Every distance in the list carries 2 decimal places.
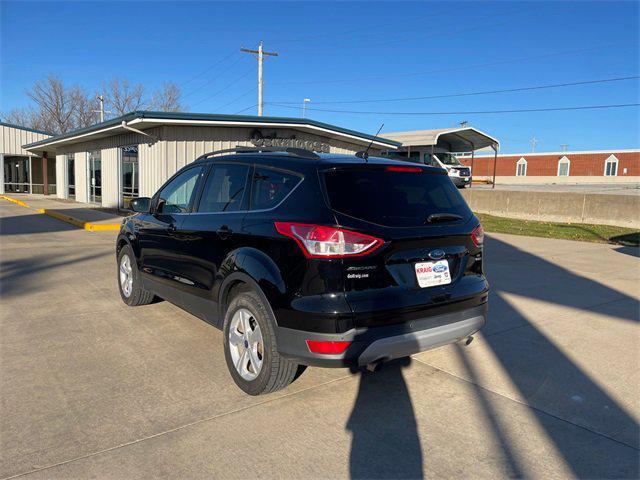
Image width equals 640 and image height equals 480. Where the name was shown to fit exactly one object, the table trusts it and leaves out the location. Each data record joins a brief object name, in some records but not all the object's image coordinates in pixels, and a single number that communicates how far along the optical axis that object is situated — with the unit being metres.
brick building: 54.24
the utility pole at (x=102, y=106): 50.03
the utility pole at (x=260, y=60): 32.81
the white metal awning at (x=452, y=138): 27.66
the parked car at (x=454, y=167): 26.86
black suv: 3.14
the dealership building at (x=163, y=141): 15.52
